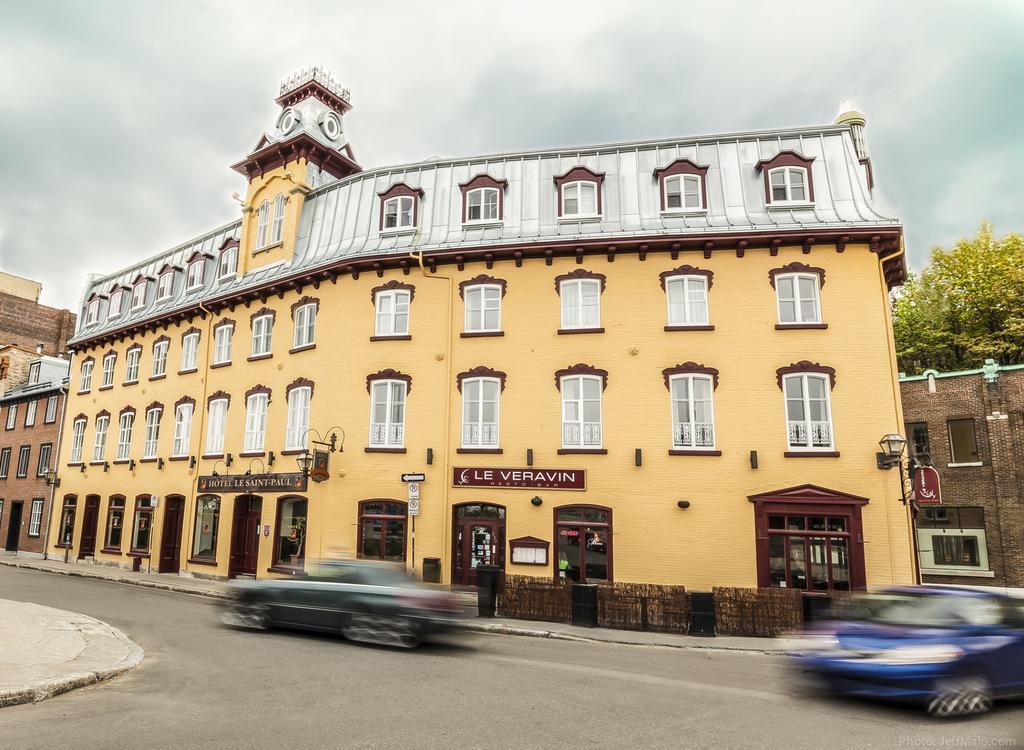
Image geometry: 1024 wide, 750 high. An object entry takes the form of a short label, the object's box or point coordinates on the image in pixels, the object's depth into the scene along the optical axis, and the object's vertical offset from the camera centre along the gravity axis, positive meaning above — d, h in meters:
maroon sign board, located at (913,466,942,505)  17.02 +1.07
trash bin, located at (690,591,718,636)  14.08 -1.91
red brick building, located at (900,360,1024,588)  24.19 +2.22
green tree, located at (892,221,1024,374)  30.33 +10.46
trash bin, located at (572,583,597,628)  14.84 -1.78
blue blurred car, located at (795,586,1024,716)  7.47 -1.42
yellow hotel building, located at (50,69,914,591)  17.56 +4.38
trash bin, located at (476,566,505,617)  15.68 -1.51
